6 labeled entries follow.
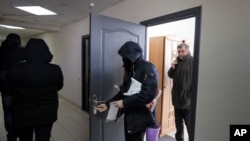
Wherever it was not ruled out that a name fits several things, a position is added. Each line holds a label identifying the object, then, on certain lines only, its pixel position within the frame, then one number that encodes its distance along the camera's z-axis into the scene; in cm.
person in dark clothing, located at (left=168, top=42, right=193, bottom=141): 284
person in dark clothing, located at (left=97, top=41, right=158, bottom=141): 166
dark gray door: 214
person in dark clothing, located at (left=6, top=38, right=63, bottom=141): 168
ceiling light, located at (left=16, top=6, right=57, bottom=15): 395
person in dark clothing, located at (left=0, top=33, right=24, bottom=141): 251
